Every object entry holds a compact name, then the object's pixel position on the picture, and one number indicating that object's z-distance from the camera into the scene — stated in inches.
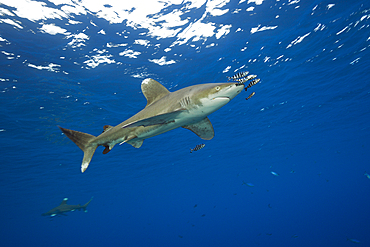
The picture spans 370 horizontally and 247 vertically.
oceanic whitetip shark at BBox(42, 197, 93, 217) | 571.7
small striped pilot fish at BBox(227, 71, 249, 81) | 130.3
